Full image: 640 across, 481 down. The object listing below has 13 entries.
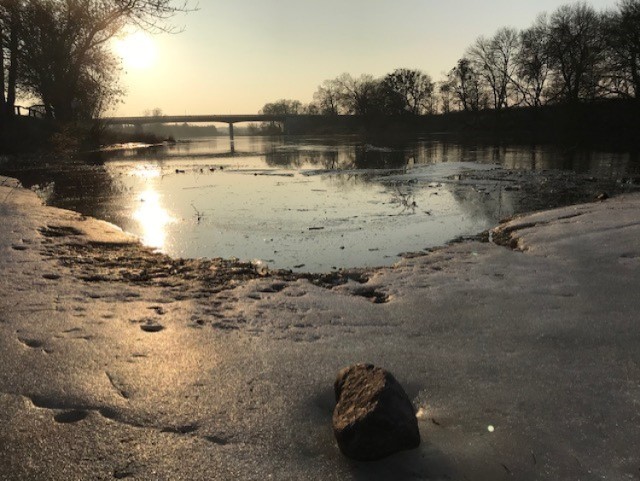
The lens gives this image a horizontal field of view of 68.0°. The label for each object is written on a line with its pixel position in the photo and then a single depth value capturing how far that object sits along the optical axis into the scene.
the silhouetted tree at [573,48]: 45.53
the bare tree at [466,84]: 73.00
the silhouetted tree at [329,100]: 112.00
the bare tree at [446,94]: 75.94
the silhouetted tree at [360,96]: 91.69
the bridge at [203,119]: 101.06
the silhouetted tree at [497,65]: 65.69
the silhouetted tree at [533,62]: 57.35
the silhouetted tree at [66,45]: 23.02
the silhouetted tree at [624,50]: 36.16
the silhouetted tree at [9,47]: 20.31
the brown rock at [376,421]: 2.39
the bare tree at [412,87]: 91.31
